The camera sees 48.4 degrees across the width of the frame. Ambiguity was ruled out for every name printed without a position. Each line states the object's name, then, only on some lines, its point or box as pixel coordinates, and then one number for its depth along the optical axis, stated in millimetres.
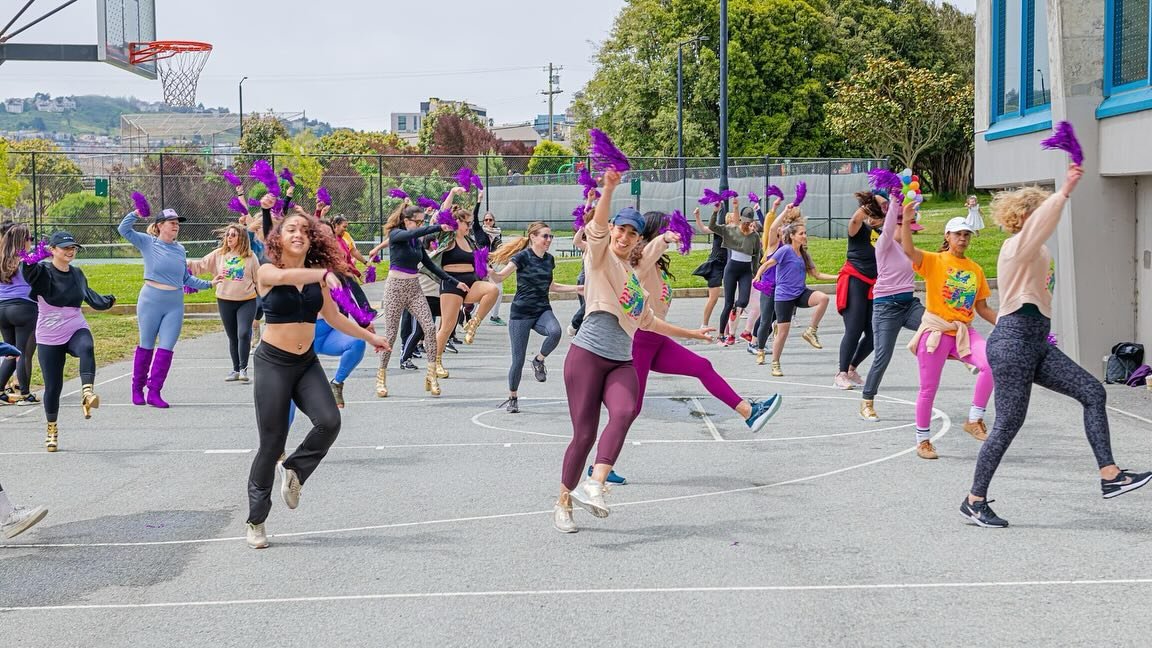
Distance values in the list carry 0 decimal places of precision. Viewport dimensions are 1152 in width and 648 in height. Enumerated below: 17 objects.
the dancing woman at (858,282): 11750
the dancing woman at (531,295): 11773
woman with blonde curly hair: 7070
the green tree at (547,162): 49841
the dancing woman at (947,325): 9047
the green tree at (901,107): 55562
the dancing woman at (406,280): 13078
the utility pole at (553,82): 119875
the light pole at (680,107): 53812
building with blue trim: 13617
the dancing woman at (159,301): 12062
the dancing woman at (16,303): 10273
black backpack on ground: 13812
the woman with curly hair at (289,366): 6914
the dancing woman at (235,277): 13031
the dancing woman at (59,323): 10047
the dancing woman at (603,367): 7141
